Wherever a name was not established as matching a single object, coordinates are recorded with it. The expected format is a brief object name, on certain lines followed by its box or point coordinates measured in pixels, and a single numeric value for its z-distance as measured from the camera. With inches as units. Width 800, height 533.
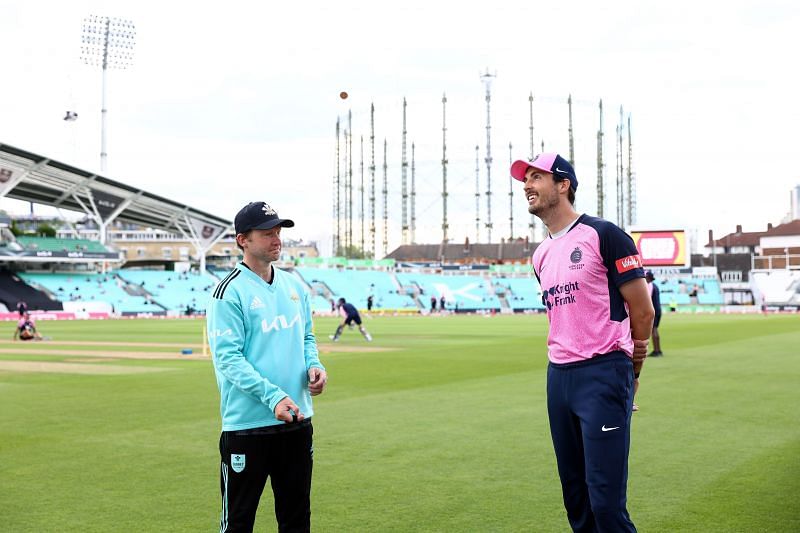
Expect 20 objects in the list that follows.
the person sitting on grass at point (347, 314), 1160.2
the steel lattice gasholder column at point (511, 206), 4342.3
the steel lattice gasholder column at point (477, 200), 4242.1
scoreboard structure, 1685.5
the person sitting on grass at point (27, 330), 1264.8
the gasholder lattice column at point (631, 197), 4488.2
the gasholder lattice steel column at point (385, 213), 4360.2
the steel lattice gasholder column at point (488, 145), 3983.8
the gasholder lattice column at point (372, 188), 4260.3
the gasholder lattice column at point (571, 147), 4188.0
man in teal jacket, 179.2
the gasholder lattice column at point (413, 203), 4360.2
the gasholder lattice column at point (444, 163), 4194.1
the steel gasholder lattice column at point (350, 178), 4212.6
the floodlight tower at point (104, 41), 2965.1
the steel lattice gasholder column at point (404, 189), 4325.8
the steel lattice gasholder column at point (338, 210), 4360.2
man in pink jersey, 179.3
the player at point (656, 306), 744.6
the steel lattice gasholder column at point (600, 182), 4210.1
